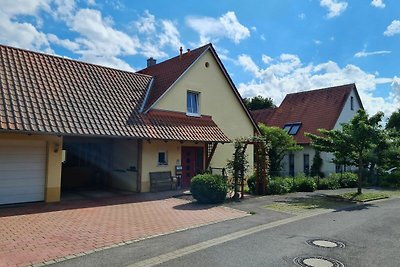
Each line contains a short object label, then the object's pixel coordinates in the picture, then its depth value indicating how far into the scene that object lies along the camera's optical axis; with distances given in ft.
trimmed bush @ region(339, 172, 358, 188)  73.65
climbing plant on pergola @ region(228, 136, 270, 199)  49.24
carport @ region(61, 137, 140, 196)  54.34
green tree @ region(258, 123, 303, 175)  79.20
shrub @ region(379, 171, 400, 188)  81.05
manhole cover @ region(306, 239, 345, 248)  25.09
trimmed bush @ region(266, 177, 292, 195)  54.72
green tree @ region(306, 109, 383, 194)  53.15
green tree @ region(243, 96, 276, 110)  165.78
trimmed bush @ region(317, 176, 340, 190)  68.03
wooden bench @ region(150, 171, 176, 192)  52.85
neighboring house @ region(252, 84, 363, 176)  92.43
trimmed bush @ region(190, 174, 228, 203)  43.60
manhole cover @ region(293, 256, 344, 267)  20.98
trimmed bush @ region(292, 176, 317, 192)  61.67
